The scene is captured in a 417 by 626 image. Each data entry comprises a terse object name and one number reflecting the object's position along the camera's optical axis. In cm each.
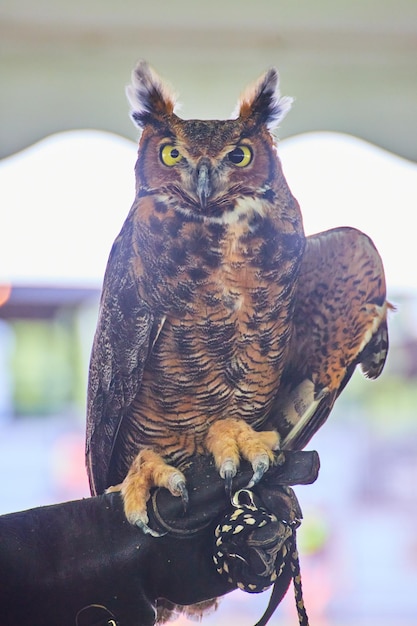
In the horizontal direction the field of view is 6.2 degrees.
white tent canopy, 405
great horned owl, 398
